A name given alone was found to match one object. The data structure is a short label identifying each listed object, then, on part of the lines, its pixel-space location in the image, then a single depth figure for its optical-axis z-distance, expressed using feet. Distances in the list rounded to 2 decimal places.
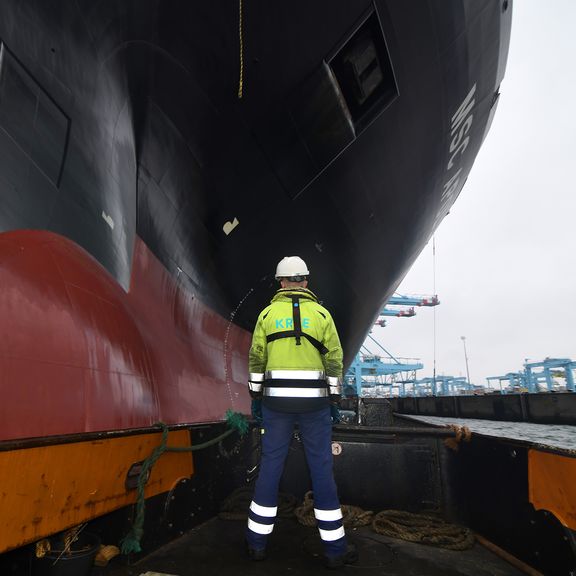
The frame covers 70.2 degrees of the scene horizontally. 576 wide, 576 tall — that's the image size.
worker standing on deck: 7.89
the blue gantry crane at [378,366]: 142.67
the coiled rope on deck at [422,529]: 8.46
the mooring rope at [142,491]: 7.20
